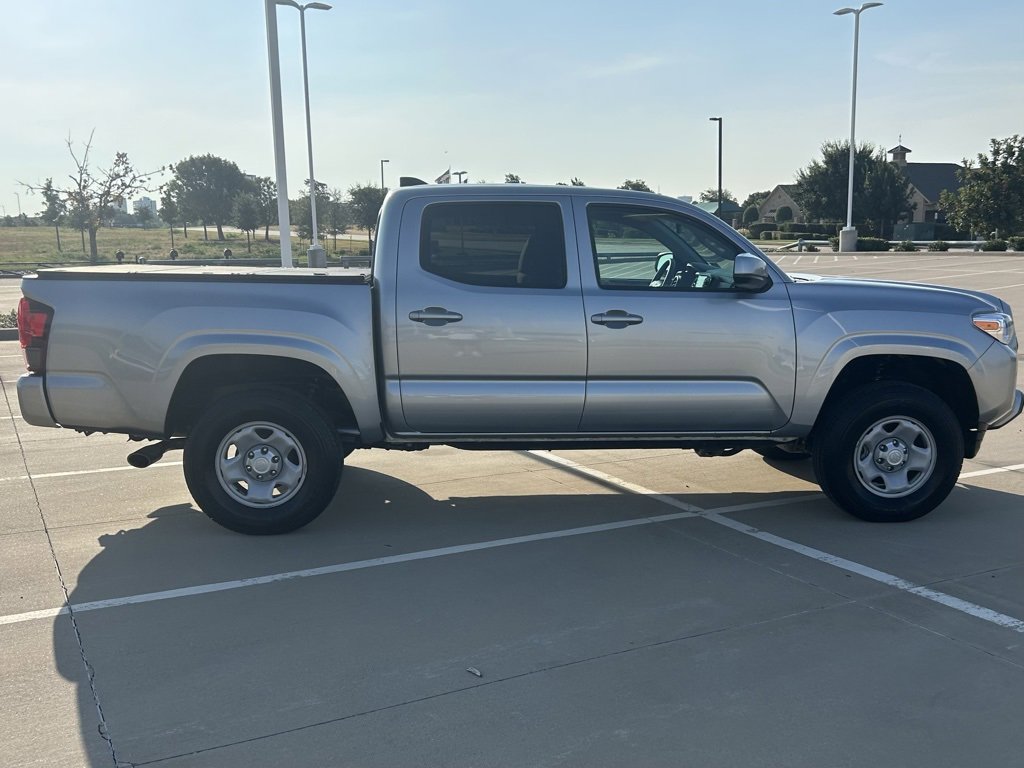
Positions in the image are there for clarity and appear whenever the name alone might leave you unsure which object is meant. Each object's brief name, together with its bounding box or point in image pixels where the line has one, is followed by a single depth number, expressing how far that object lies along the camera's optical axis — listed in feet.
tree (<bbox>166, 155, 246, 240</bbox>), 250.57
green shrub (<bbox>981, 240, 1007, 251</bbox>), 145.18
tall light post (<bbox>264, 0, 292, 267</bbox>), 49.62
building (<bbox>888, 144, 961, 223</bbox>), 241.14
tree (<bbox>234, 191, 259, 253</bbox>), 177.88
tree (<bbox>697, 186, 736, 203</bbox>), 287.81
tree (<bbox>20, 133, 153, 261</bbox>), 106.63
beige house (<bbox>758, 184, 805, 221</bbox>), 284.02
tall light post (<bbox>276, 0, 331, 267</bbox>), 73.10
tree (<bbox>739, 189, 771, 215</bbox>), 325.58
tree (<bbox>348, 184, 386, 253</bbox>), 145.69
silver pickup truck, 17.57
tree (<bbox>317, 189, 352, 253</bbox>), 163.32
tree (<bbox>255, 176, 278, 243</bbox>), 178.09
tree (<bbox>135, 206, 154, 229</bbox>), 283.73
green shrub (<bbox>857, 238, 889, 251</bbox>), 158.61
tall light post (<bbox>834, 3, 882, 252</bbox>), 126.00
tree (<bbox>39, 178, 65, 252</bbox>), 109.29
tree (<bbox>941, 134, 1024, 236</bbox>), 157.69
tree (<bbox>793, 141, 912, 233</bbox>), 200.13
